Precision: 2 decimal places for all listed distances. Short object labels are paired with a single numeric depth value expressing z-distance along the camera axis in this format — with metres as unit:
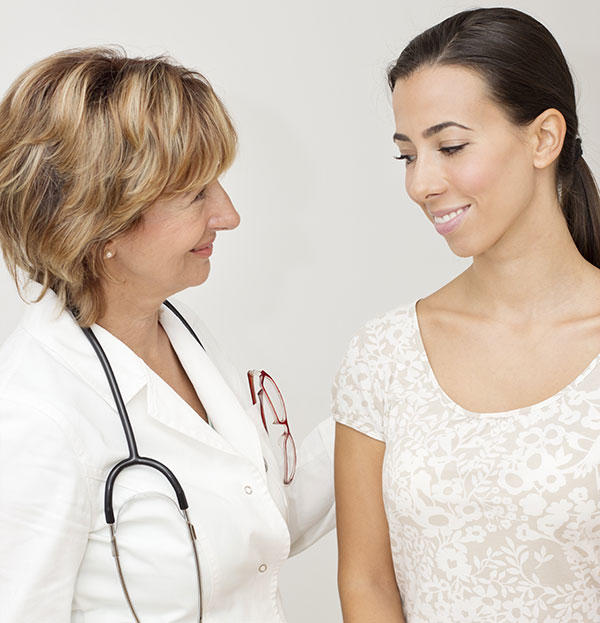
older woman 1.19
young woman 1.23
